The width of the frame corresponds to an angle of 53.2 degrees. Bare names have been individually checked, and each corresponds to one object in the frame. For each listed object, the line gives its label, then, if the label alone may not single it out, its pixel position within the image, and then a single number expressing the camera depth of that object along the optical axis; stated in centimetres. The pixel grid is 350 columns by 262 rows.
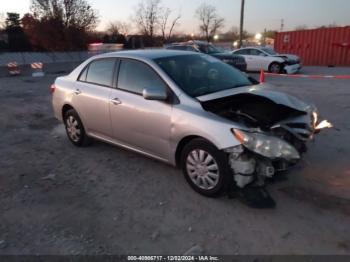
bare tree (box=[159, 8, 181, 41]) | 5321
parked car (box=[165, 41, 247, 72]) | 1650
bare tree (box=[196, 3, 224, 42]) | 6431
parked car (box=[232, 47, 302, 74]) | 1823
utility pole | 2930
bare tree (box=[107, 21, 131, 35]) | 5373
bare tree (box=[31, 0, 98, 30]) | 3192
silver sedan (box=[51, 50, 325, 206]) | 374
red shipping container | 2389
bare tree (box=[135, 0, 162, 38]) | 5050
